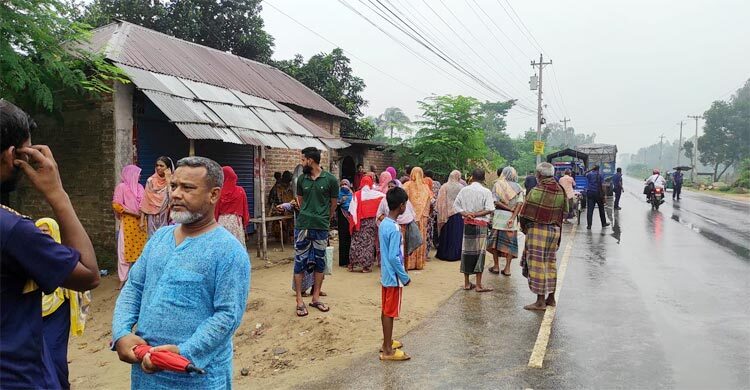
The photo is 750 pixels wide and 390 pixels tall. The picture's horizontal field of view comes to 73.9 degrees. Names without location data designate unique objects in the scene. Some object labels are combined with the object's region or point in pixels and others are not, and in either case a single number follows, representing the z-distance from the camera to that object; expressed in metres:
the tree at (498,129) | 45.84
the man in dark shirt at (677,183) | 25.68
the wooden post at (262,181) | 8.75
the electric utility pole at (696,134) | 48.78
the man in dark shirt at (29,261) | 1.56
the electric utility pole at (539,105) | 28.91
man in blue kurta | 2.08
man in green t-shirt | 5.89
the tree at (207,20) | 21.73
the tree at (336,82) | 21.83
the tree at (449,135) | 17.42
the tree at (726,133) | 48.09
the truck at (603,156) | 25.05
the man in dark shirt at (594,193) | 13.86
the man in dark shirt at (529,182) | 11.92
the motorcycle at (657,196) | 19.59
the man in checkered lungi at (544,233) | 6.04
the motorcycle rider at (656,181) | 19.67
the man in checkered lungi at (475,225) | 6.91
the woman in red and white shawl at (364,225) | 8.35
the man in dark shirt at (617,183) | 18.34
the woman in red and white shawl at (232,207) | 6.69
